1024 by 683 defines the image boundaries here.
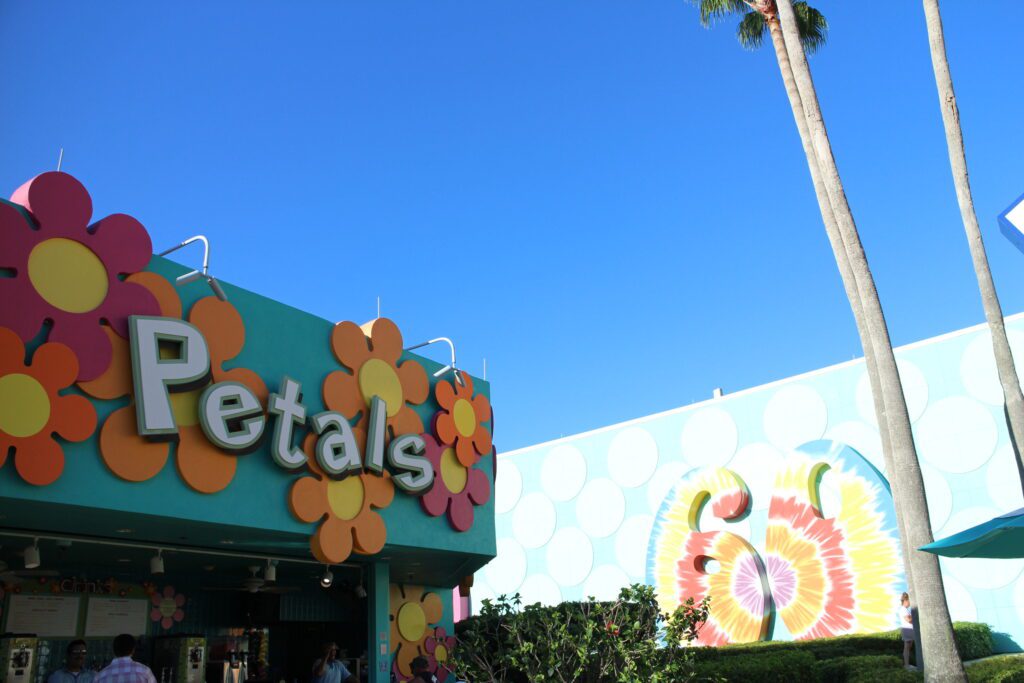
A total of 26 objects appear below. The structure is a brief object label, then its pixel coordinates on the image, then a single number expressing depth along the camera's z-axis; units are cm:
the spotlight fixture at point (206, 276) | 937
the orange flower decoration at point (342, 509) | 1031
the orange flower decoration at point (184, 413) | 829
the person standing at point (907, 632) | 1297
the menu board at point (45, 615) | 1155
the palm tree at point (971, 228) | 1013
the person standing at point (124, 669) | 698
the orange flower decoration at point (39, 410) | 745
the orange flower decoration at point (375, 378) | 1130
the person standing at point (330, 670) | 1141
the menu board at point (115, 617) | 1233
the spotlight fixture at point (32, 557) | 907
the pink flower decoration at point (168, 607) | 1308
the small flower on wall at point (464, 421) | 1317
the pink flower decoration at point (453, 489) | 1251
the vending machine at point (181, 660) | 1203
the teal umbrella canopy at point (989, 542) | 681
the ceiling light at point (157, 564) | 1047
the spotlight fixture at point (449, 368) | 1343
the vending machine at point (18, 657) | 1026
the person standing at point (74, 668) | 916
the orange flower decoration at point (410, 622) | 1349
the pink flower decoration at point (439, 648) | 1380
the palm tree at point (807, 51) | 1134
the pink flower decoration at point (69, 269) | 781
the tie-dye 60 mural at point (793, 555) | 1741
